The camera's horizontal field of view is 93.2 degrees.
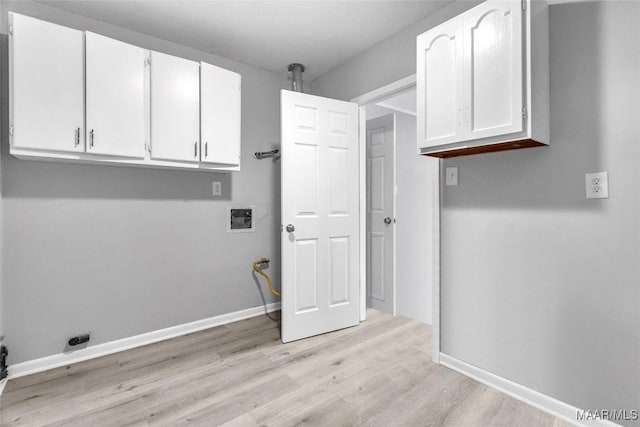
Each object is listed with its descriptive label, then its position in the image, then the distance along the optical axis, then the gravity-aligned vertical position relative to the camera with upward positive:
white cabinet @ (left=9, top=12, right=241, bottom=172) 1.84 +0.79
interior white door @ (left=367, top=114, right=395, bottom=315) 3.20 +0.02
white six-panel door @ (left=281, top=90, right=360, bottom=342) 2.56 +0.00
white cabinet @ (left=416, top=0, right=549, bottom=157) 1.49 +0.73
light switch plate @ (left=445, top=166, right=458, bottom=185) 2.09 +0.28
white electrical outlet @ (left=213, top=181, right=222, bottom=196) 2.87 +0.26
